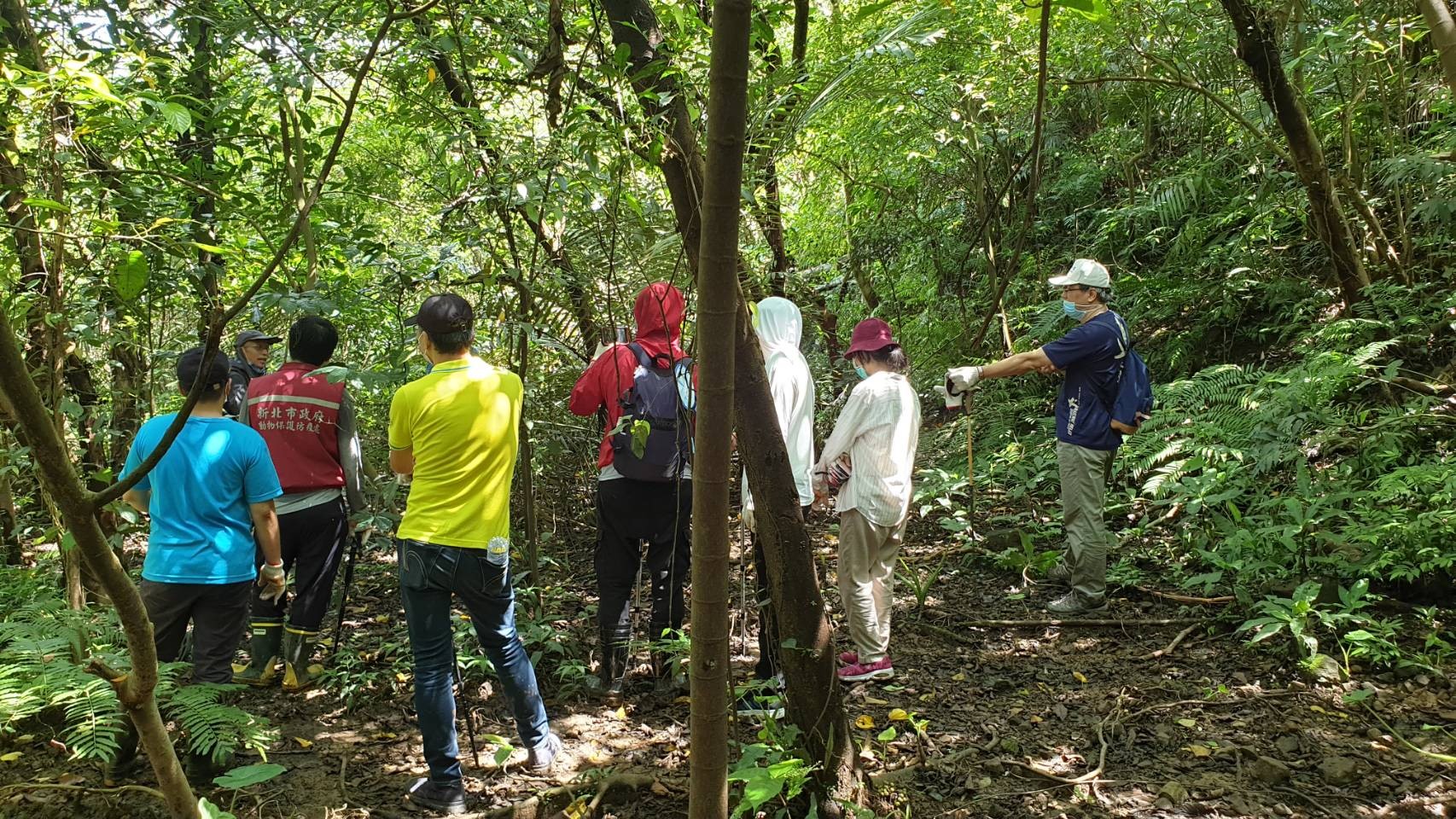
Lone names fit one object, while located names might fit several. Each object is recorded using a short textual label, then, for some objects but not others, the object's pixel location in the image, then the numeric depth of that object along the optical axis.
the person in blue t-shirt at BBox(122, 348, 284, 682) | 3.49
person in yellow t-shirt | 3.32
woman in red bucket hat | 4.45
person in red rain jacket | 4.22
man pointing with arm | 5.21
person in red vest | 4.38
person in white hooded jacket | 4.53
